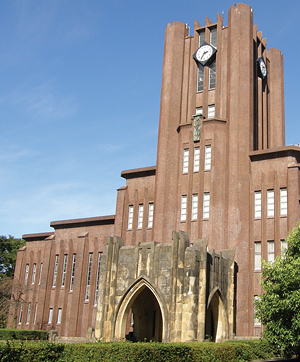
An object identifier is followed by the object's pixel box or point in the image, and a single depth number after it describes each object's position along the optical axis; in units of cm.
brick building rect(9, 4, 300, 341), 2653
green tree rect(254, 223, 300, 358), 2192
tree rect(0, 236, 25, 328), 4247
